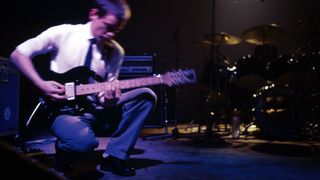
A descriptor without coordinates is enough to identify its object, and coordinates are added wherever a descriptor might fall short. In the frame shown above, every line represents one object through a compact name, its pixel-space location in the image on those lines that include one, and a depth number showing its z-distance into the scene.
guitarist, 2.41
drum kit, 4.65
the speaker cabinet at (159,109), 5.18
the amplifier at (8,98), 3.84
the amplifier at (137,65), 4.86
